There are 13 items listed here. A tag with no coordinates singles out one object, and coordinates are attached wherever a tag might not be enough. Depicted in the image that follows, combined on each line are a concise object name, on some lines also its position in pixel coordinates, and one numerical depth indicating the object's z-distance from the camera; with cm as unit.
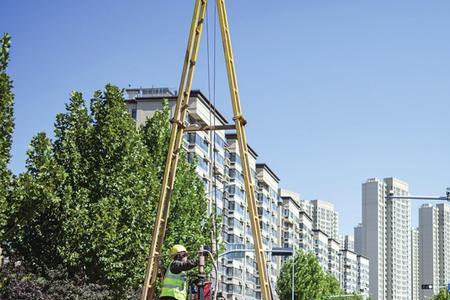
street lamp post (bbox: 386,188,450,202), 2998
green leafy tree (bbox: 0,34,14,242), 2306
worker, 1259
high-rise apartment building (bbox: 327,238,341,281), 16650
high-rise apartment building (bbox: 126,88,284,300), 7500
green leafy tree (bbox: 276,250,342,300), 8244
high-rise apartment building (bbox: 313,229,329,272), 15662
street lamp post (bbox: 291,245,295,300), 7840
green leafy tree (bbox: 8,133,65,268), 2441
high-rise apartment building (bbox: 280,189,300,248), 12638
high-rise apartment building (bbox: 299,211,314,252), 13875
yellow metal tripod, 1431
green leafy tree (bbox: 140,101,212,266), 3519
